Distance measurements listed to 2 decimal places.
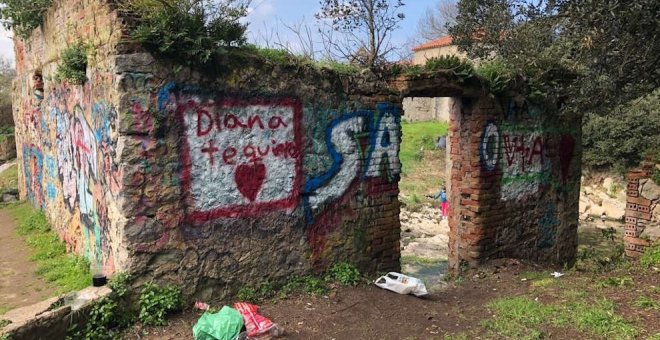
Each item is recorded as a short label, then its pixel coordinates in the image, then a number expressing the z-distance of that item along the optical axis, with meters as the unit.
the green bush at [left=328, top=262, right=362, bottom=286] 5.39
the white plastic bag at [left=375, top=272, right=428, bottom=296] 5.27
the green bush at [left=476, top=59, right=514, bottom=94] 6.51
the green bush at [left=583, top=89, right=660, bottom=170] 15.29
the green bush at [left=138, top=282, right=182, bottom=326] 4.24
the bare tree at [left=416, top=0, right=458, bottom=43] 25.43
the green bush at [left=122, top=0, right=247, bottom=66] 4.13
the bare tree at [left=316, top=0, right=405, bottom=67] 5.99
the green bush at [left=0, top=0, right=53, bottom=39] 7.16
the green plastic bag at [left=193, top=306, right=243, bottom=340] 3.97
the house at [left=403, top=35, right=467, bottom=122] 29.56
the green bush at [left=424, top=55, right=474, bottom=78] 6.00
